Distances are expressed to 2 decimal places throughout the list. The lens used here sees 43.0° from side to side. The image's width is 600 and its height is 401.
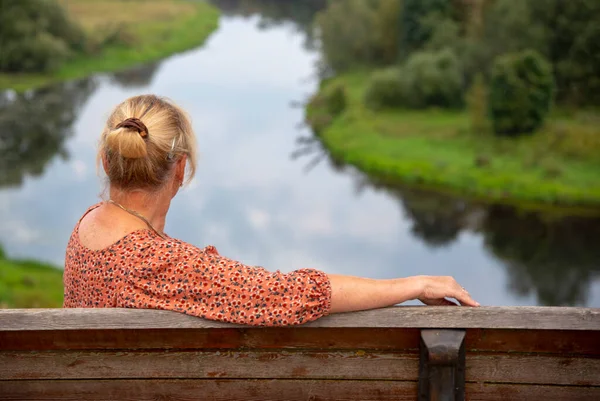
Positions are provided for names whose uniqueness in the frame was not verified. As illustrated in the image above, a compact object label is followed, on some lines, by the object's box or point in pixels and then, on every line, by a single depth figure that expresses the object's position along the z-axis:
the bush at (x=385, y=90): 42.62
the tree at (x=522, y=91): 34.22
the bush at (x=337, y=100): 43.09
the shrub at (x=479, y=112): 36.69
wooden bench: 2.65
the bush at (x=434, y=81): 41.31
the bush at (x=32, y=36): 51.09
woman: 2.62
